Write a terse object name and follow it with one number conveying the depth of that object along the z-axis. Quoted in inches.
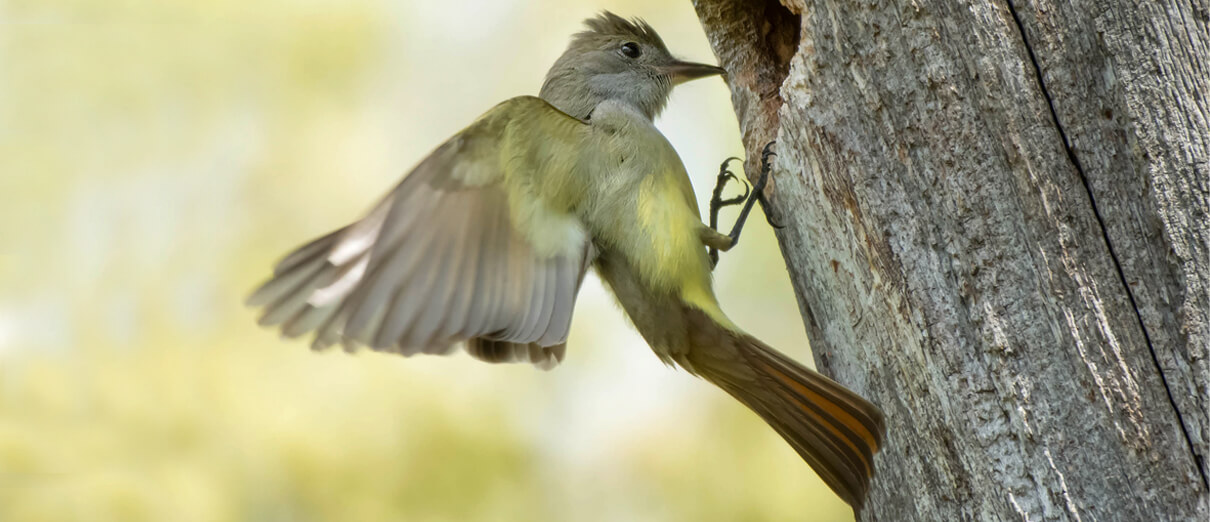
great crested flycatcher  210.1
